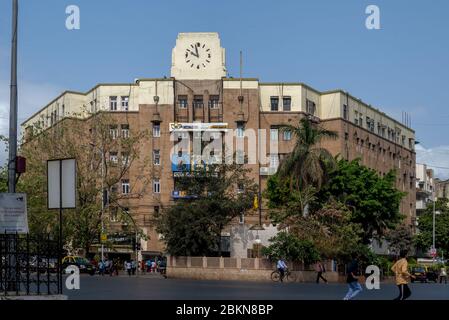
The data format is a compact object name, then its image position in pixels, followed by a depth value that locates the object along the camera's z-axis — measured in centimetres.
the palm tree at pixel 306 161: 5512
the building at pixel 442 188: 13538
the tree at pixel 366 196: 6900
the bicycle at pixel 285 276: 5075
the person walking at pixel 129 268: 6338
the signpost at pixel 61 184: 1897
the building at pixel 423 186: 12255
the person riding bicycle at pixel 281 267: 4938
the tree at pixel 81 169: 5975
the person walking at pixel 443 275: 7036
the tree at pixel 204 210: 5738
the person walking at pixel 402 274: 2289
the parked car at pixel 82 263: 5860
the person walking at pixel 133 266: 6549
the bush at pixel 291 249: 5153
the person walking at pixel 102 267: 6188
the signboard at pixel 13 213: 1916
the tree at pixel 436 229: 9706
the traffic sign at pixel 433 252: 8612
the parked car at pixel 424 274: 6650
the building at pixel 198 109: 8456
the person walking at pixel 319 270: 4753
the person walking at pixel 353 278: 2556
